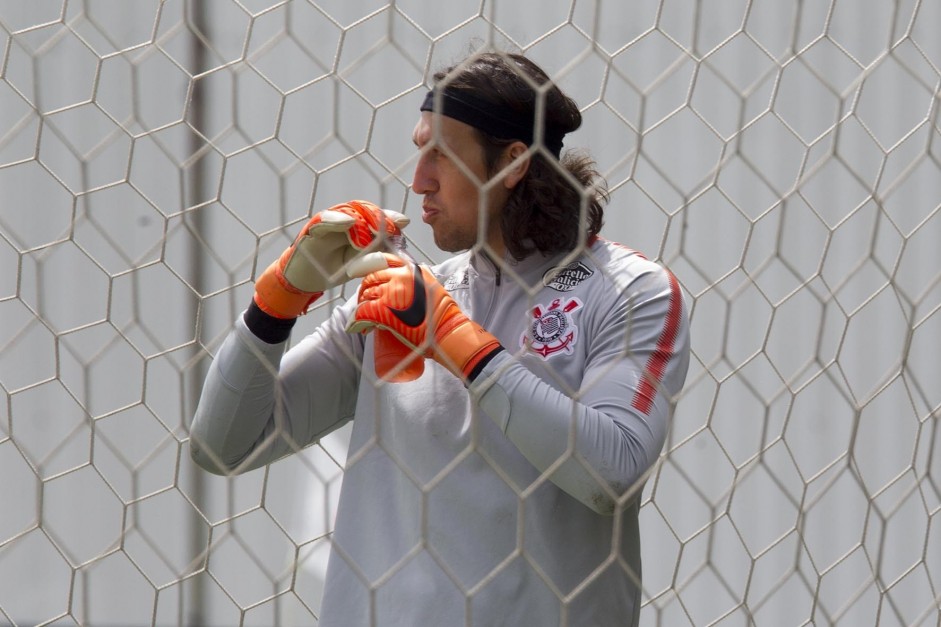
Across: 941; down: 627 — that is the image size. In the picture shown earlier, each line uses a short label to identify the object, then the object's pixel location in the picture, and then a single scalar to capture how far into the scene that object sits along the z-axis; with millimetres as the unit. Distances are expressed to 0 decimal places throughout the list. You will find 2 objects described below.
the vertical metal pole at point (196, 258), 16350
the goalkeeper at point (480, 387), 14910
